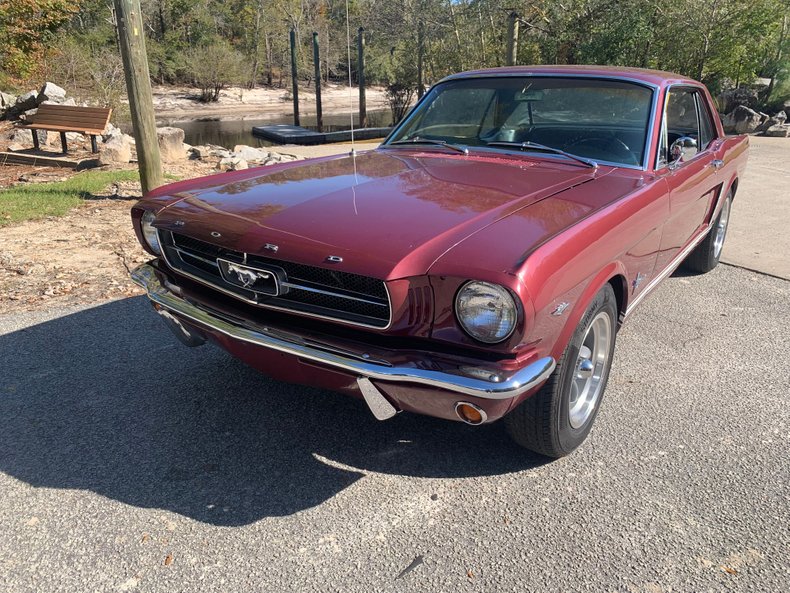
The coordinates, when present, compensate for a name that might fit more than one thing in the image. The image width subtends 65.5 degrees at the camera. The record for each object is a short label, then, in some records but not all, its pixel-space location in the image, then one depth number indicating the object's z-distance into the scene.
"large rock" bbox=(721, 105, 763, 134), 16.73
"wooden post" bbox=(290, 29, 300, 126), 20.81
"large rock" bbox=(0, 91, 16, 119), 15.24
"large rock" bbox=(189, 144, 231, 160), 11.48
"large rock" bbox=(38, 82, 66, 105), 14.48
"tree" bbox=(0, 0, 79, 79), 20.52
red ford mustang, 2.09
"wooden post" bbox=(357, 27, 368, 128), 20.03
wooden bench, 10.63
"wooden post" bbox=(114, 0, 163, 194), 6.48
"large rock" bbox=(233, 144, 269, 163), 11.46
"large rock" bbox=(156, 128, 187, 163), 10.69
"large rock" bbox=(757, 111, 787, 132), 16.73
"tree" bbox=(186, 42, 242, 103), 40.56
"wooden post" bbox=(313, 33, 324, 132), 20.27
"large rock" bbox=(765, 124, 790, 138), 15.99
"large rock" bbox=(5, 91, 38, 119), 14.93
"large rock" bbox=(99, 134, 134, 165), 10.32
